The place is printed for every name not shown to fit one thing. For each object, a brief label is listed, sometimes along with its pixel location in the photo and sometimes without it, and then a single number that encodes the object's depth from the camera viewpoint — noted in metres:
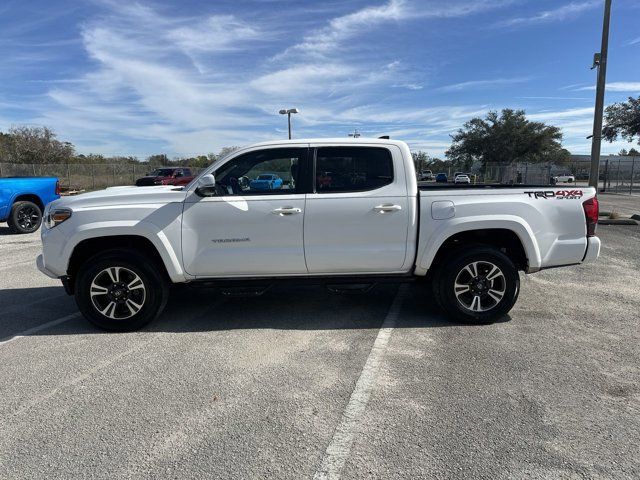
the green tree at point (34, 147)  46.44
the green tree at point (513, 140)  58.47
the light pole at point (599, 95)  13.26
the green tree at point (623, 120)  40.72
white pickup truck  4.68
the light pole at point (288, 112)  33.28
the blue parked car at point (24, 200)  11.49
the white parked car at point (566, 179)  38.53
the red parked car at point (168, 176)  25.83
